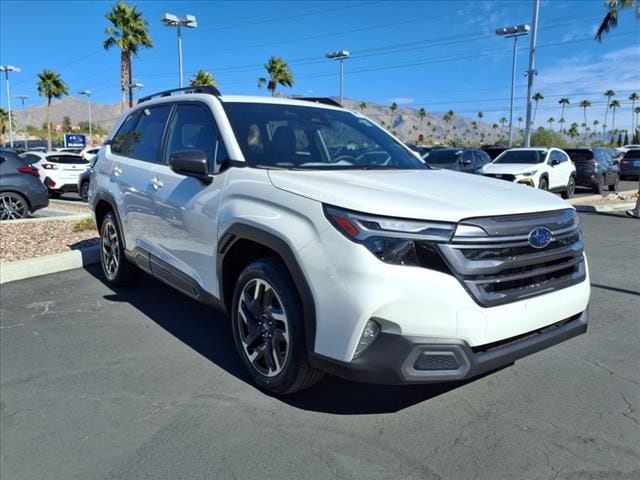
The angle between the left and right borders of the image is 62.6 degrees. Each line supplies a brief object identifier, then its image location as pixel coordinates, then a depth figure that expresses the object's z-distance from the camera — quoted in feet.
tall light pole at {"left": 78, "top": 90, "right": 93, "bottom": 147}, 209.15
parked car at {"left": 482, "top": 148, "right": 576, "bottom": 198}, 48.67
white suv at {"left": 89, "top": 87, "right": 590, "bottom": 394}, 8.34
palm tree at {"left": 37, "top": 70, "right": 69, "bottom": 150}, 173.47
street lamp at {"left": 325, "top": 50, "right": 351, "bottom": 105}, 114.81
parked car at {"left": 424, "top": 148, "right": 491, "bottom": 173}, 54.80
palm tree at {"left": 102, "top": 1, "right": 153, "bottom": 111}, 104.17
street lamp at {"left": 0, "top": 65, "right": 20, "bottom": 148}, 164.86
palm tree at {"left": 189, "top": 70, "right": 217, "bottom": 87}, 129.90
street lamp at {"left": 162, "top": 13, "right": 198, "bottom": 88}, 79.77
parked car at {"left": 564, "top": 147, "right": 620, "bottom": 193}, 59.36
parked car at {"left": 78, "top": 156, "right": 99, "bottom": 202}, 47.37
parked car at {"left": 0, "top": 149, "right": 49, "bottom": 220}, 31.42
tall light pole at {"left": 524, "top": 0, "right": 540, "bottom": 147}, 77.29
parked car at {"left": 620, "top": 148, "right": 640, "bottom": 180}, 88.89
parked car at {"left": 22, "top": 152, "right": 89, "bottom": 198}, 52.42
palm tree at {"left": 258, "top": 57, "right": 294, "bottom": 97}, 138.62
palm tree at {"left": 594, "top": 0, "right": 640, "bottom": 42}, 46.96
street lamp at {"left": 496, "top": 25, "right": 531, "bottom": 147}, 93.86
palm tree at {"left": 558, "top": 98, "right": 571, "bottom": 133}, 352.90
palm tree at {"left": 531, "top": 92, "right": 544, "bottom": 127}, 291.58
